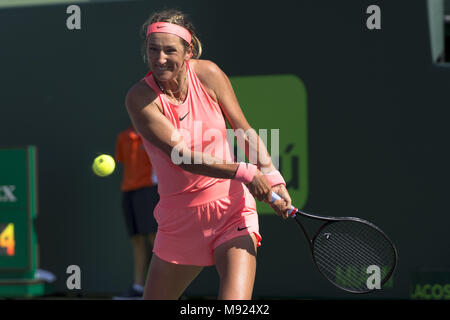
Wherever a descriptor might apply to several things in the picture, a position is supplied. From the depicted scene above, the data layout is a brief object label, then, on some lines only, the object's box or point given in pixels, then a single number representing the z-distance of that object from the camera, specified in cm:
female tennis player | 549
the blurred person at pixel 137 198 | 1162
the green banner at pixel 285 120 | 1182
